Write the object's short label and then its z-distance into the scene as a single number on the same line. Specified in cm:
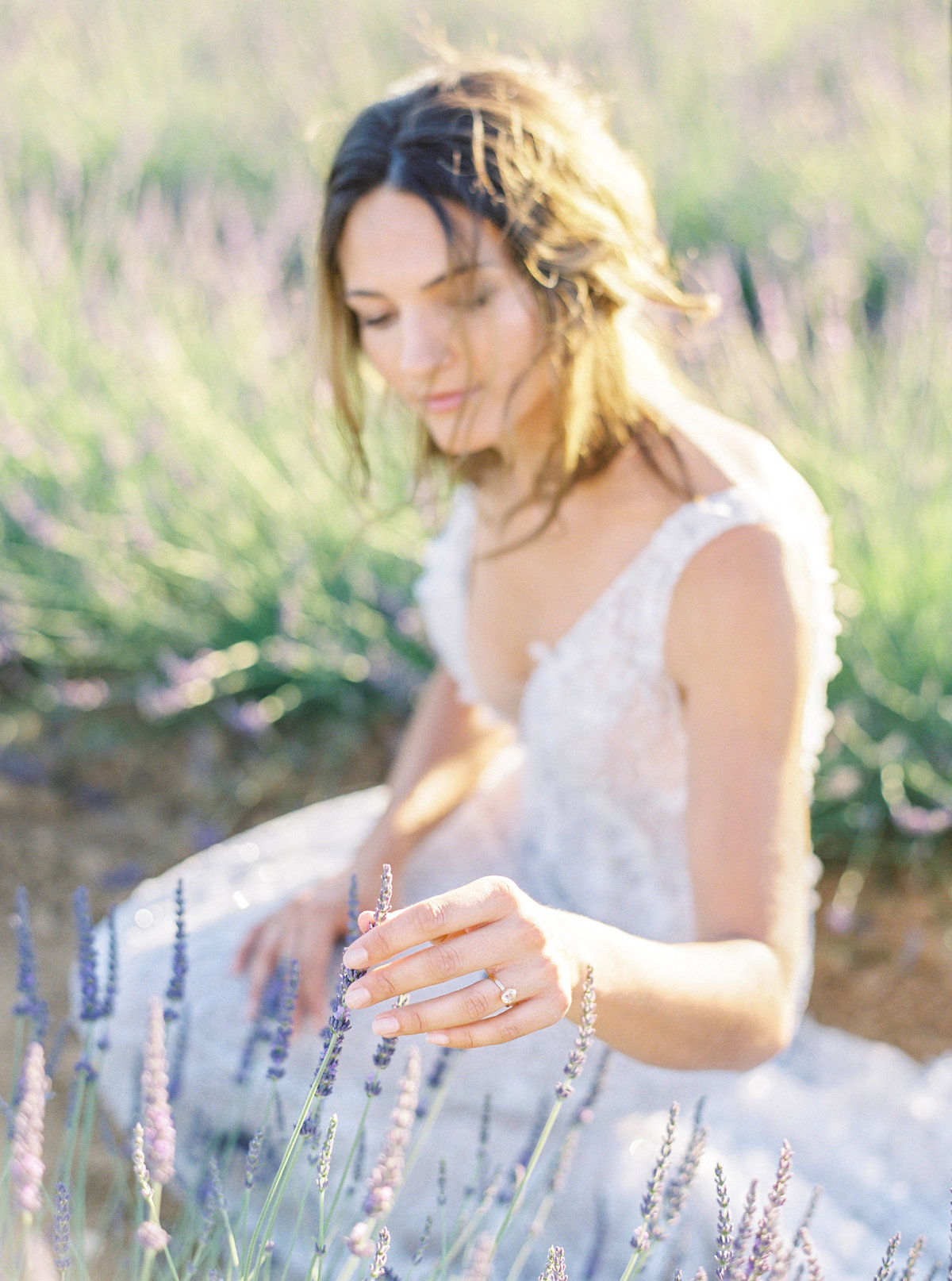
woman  125
